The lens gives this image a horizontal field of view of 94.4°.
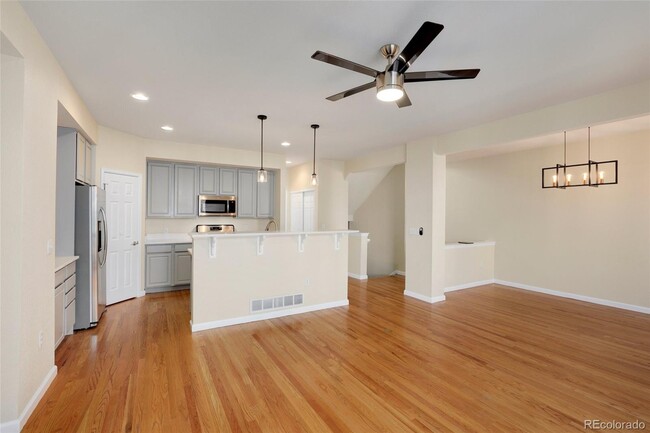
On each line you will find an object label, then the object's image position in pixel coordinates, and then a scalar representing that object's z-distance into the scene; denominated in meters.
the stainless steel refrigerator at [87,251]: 3.60
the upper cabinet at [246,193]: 6.28
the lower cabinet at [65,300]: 2.98
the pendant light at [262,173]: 3.92
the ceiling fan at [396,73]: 1.86
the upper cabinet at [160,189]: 5.49
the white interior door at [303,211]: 7.04
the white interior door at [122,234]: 4.52
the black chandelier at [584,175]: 4.59
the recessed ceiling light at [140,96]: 3.25
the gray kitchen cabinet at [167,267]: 5.23
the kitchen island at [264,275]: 3.72
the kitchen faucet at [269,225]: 6.46
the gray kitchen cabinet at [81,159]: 3.61
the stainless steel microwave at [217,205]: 5.91
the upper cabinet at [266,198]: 6.47
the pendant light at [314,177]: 4.40
